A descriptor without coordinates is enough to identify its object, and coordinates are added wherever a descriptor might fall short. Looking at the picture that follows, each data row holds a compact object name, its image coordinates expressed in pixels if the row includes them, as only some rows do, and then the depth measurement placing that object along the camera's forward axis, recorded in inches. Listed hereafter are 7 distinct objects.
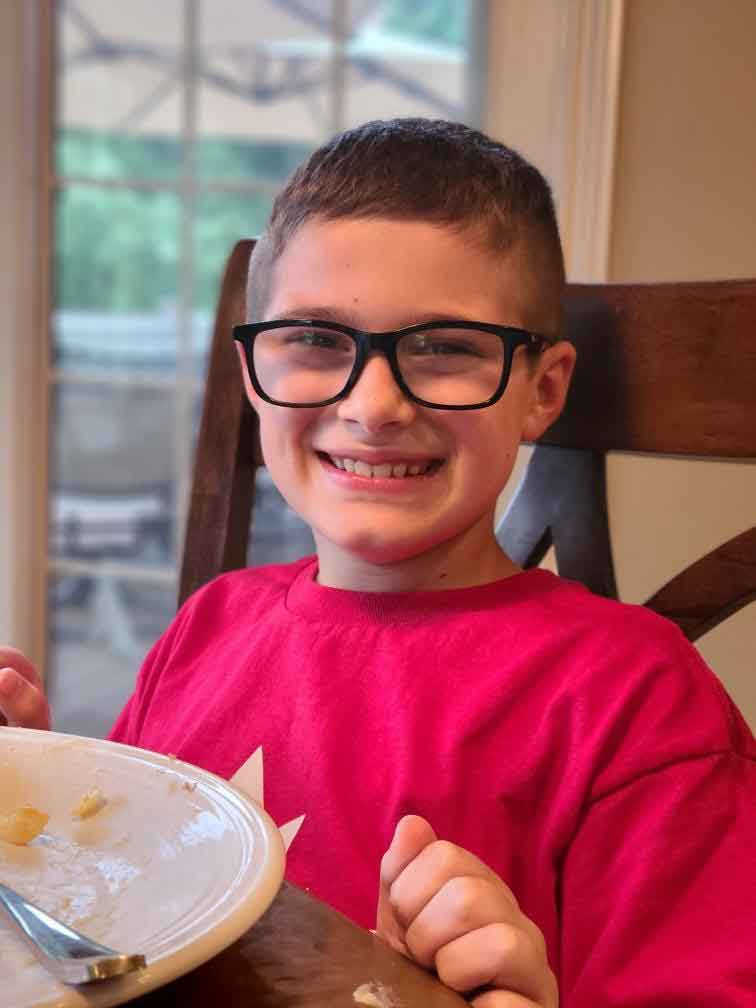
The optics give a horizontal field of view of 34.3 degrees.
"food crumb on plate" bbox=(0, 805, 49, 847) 22.2
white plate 16.0
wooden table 16.3
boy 26.5
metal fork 15.2
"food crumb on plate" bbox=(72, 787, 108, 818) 22.8
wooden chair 34.2
